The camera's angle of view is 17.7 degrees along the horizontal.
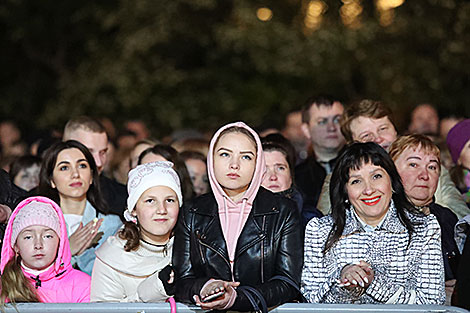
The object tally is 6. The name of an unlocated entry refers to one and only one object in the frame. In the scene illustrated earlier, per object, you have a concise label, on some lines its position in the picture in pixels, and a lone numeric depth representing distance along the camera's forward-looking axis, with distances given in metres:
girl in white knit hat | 8.76
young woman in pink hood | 8.09
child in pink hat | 8.70
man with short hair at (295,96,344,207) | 12.95
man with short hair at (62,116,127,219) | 11.91
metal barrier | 7.24
